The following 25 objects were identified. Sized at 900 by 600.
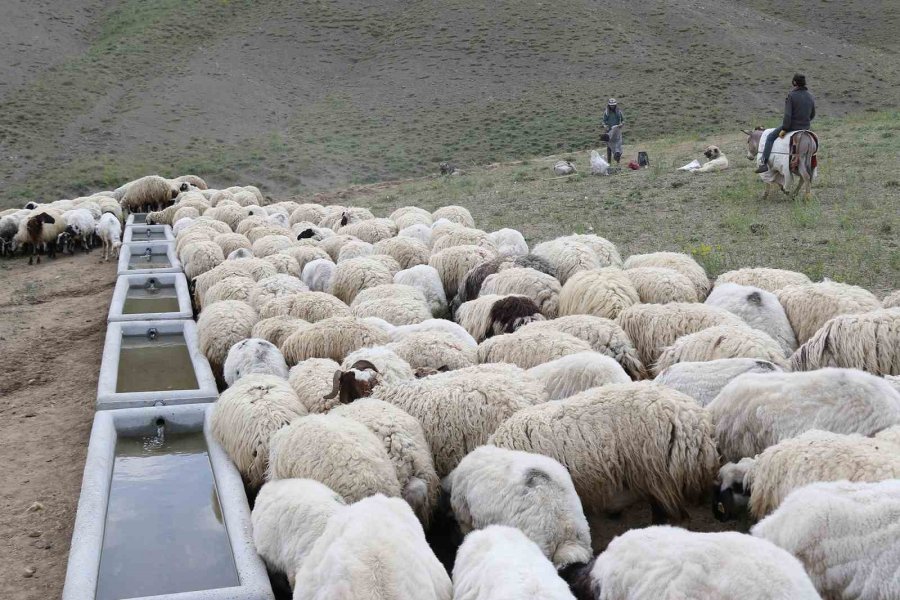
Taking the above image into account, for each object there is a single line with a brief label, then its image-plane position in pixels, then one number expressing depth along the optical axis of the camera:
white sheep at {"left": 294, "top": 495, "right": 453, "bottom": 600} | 3.38
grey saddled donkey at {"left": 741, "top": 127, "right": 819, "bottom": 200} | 12.27
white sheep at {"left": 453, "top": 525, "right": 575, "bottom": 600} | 3.26
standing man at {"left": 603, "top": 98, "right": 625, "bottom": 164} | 20.11
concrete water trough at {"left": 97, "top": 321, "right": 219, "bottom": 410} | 6.68
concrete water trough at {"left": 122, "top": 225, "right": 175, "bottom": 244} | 14.05
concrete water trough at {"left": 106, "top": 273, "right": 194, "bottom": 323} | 9.01
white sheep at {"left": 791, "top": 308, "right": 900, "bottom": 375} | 5.53
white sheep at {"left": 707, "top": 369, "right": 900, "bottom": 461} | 4.45
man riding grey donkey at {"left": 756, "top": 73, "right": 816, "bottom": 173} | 12.27
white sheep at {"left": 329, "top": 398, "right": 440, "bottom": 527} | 4.82
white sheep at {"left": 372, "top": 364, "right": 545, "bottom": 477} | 5.23
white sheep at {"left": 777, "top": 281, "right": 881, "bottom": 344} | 6.42
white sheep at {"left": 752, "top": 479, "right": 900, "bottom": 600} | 3.21
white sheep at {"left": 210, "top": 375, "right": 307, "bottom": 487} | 5.48
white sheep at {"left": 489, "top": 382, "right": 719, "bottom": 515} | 4.65
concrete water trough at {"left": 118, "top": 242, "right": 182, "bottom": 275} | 11.99
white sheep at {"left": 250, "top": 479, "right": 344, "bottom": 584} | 4.24
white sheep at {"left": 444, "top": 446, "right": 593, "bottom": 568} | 4.05
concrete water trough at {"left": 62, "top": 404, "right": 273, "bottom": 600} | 4.55
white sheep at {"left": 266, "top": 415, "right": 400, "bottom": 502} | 4.61
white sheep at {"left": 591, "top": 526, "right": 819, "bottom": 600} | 3.00
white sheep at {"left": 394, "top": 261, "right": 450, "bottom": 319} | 8.80
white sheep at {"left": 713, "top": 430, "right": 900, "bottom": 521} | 3.77
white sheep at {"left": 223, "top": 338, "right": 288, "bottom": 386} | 6.66
